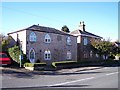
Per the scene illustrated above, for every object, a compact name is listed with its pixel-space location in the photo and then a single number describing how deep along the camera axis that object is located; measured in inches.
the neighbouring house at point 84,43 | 897.1
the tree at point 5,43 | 645.7
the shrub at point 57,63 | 633.5
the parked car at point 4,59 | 526.8
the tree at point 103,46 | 863.1
